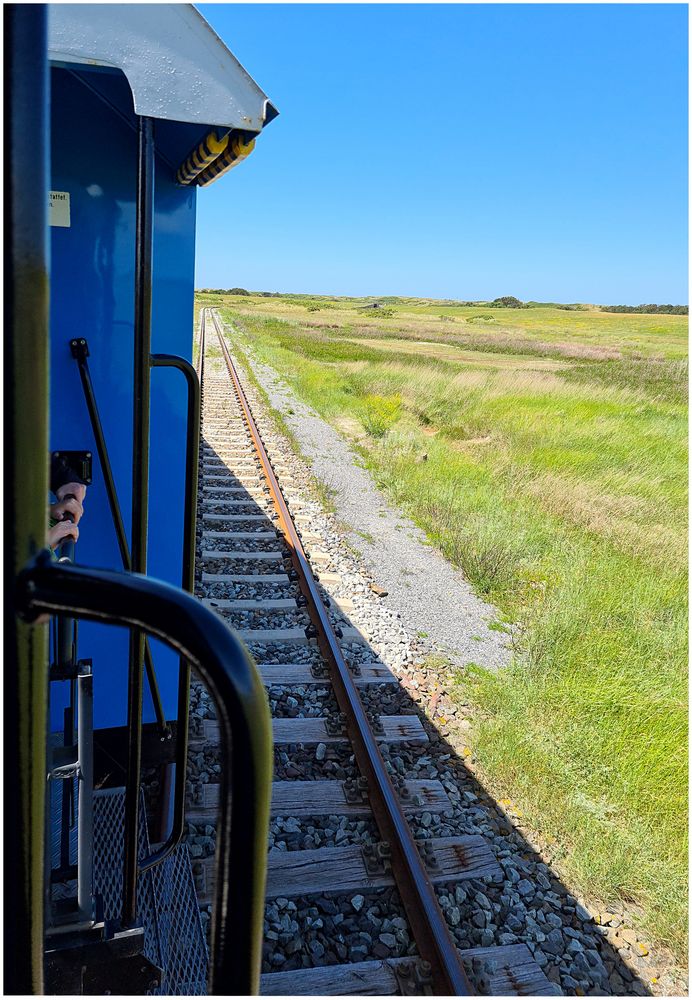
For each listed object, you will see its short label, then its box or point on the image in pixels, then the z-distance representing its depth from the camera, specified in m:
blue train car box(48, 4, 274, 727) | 2.21
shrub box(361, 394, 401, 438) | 14.00
